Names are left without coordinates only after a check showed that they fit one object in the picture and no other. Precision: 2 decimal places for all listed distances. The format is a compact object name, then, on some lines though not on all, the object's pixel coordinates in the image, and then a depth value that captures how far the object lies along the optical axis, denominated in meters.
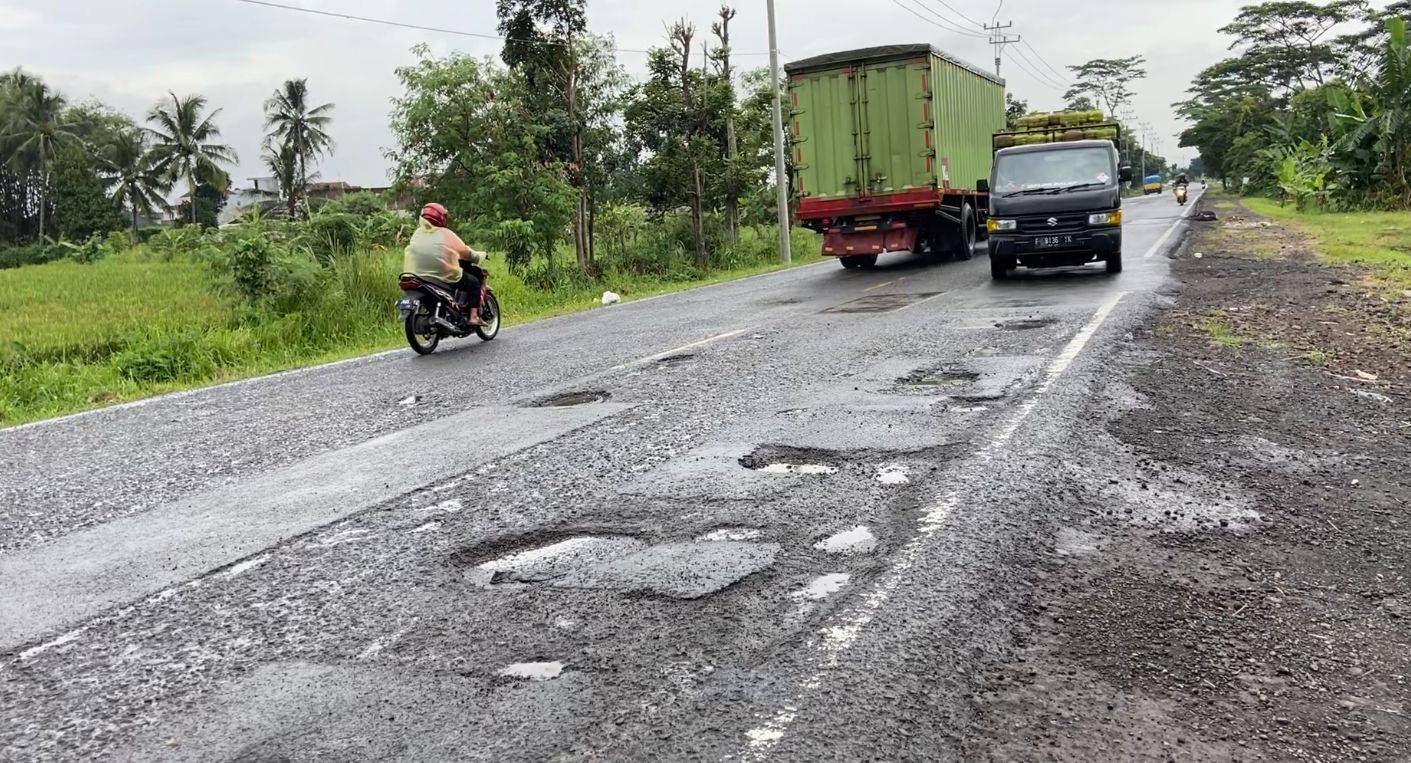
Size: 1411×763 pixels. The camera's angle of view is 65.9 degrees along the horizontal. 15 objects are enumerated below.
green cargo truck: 17.84
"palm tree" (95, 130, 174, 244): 59.03
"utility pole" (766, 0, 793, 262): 25.14
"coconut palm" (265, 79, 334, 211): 56.44
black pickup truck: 13.90
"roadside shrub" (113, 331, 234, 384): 11.01
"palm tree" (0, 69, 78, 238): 56.53
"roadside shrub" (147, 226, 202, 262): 31.68
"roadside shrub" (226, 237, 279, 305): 13.99
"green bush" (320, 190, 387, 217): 41.81
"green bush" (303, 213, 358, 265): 19.30
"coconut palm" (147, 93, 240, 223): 57.03
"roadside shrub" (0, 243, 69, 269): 48.41
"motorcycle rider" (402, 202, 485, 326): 10.85
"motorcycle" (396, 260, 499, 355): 10.58
